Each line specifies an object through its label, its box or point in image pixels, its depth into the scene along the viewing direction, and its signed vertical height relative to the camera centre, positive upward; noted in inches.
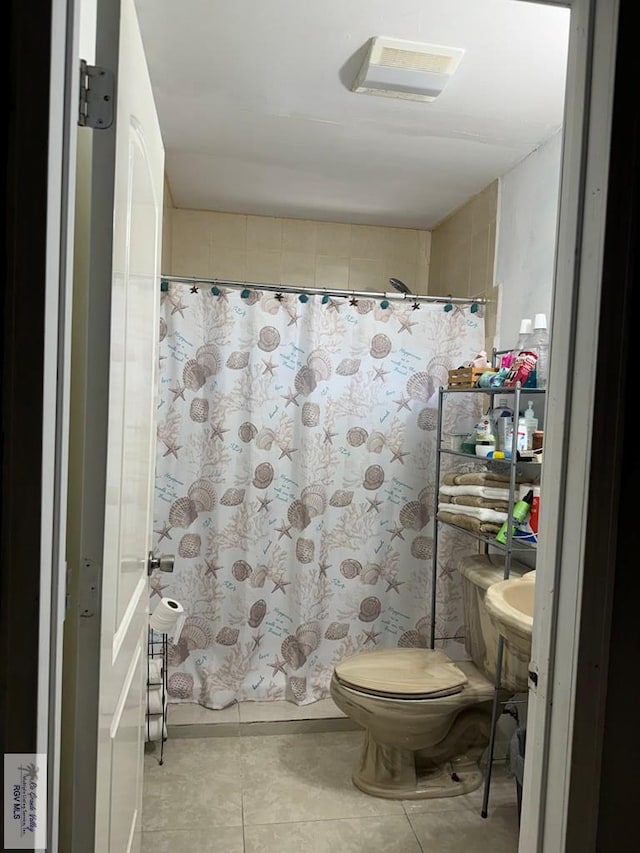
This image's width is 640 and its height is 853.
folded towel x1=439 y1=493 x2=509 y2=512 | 78.7 -14.0
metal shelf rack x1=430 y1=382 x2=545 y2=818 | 73.8 -18.1
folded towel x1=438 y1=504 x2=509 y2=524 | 78.2 -15.3
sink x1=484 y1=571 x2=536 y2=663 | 53.9 -20.5
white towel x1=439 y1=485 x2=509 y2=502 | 78.9 -12.7
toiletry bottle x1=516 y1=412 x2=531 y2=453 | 76.2 -4.5
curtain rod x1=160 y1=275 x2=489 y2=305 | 93.4 +16.8
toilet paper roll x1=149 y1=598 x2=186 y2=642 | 69.3 -27.2
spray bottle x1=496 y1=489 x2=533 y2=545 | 74.7 -13.7
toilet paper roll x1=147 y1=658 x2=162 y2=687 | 86.8 -42.4
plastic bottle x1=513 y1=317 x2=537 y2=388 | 82.3 +9.4
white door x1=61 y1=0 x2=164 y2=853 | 33.2 -2.4
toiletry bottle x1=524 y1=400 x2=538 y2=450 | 77.4 -2.6
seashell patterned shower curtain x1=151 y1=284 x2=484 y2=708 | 95.7 -15.0
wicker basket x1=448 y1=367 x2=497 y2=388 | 88.4 +3.7
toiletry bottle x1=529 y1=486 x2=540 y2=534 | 73.5 -13.5
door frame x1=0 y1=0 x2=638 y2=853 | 24.9 -1.2
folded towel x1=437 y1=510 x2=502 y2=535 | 79.2 -17.2
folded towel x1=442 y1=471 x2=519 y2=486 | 80.7 -11.0
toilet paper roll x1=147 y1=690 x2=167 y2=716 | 85.0 -45.8
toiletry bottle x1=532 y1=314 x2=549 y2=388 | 79.7 +8.1
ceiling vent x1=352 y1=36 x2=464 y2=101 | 63.7 +37.0
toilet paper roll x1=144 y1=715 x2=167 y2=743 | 84.0 -48.5
